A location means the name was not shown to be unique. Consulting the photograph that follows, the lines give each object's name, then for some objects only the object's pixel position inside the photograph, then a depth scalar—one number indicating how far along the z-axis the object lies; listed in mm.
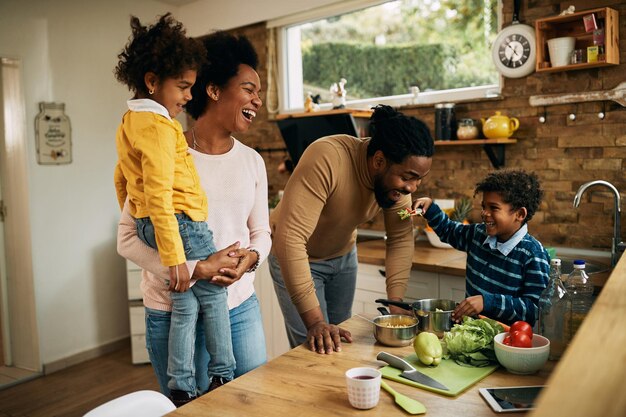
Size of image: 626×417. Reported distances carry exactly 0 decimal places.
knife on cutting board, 1253
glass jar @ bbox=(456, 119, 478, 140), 3020
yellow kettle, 2879
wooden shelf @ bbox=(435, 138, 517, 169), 2957
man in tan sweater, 1729
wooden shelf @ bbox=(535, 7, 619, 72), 2523
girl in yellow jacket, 1498
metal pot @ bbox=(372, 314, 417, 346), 1518
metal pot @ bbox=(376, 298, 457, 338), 1602
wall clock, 2832
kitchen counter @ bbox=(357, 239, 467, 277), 2619
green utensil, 1122
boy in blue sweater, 1823
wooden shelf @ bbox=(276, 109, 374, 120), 3352
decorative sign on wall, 3715
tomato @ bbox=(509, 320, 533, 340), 1379
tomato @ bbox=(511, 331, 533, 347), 1347
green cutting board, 1237
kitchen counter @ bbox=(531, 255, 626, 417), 535
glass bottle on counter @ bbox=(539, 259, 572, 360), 1425
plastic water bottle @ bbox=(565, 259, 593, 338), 1426
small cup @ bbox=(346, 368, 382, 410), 1138
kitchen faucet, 2413
